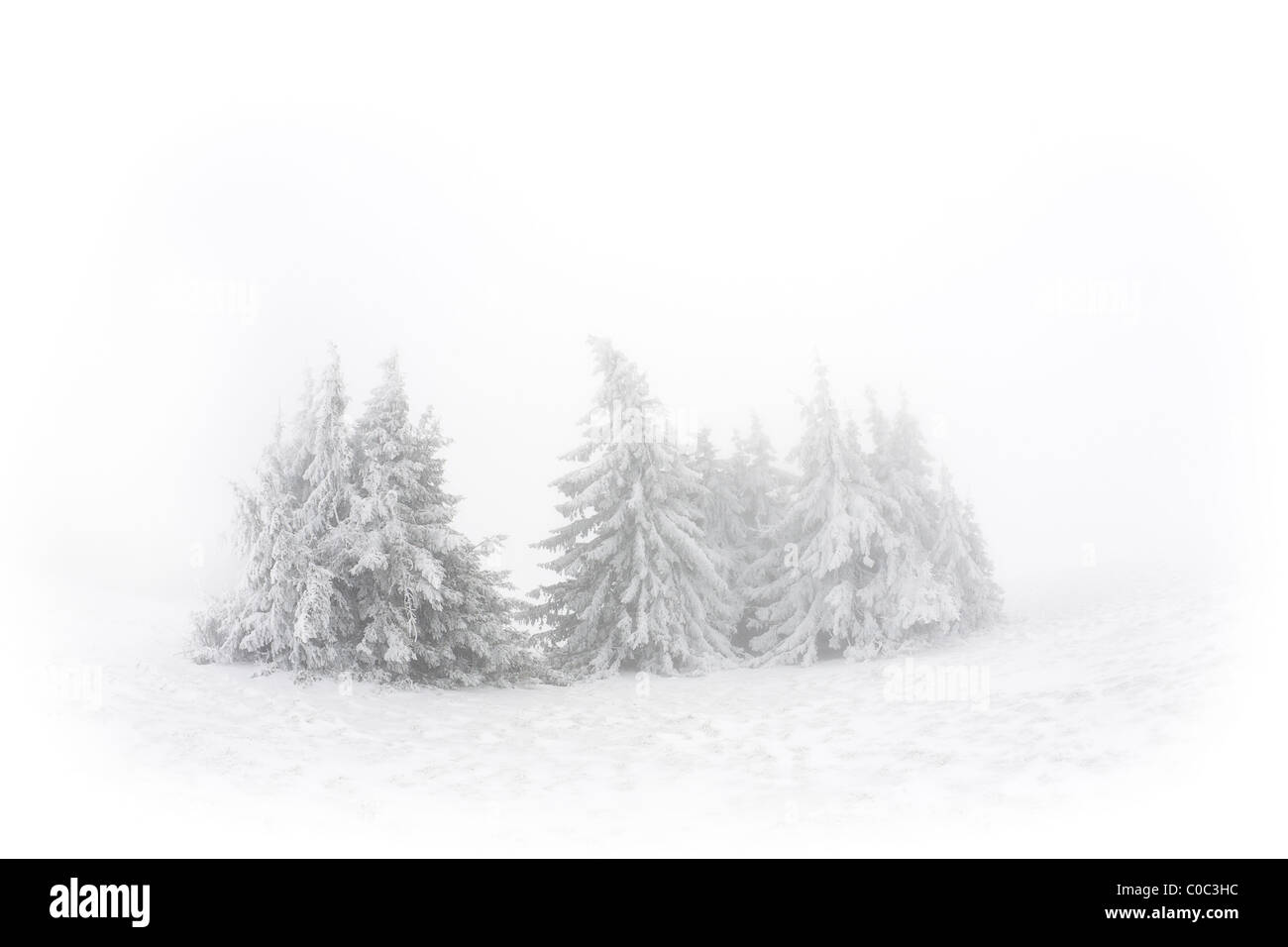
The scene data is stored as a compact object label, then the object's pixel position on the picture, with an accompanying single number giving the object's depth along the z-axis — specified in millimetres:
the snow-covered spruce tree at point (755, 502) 25375
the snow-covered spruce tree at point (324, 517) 15031
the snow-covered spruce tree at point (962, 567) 23844
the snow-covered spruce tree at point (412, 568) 16094
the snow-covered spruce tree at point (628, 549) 21375
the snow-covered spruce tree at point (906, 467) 24547
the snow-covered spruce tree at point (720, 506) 25906
